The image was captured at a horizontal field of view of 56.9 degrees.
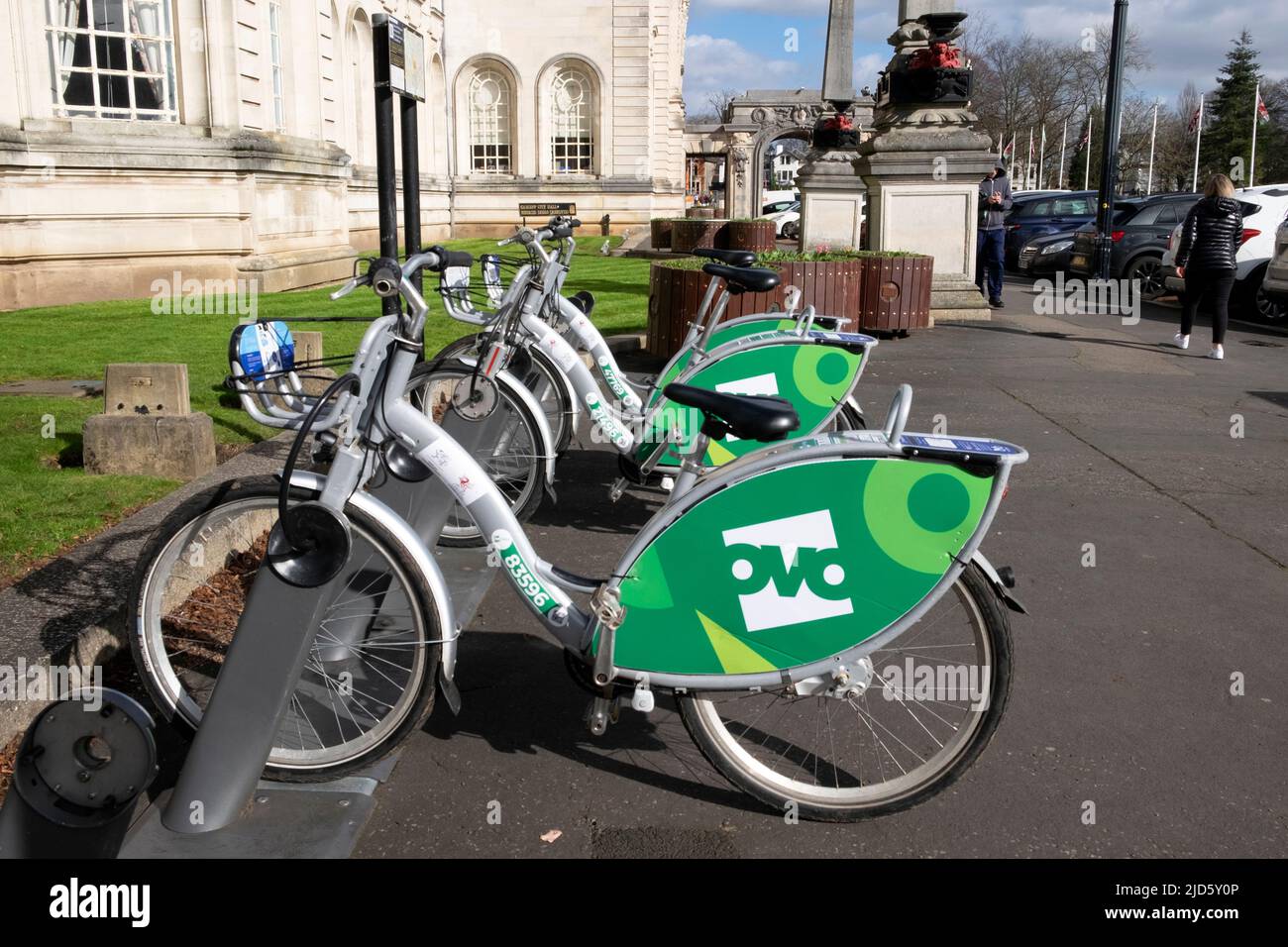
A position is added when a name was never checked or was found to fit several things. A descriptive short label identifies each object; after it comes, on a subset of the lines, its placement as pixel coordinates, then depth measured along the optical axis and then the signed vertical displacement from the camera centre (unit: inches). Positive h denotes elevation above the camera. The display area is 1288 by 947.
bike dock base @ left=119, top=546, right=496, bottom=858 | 120.7 -63.1
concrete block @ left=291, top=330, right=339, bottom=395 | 285.0 -30.5
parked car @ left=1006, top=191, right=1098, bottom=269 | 1003.9 +8.4
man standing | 647.8 -1.1
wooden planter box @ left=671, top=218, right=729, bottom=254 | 942.4 -9.9
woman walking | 461.1 -6.4
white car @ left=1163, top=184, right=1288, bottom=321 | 623.8 -6.9
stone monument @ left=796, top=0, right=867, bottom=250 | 711.7 +35.0
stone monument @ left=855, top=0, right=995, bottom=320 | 573.3 +28.0
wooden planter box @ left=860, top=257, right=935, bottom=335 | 496.1 -27.5
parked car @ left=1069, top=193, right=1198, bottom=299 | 753.6 -8.8
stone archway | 2256.6 +152.4
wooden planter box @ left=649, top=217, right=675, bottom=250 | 1105.4 -10.8
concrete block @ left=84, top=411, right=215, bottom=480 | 241.9 -46.2
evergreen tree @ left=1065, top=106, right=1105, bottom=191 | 2857.3 +152.5
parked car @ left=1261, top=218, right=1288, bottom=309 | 569.0 -21.3
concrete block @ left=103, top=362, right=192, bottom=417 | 249.4 -36.1
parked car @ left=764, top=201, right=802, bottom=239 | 1637.2 +4.3
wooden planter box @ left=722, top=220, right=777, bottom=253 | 856.9 -9.3
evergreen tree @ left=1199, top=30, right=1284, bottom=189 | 2815.0 +245.5
